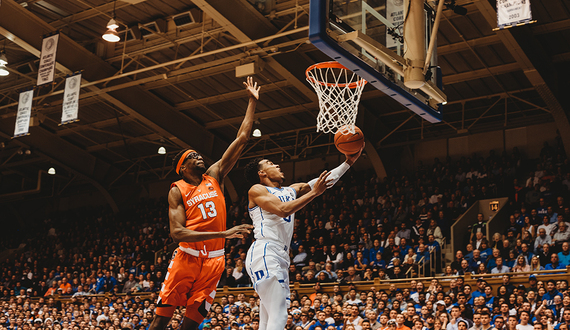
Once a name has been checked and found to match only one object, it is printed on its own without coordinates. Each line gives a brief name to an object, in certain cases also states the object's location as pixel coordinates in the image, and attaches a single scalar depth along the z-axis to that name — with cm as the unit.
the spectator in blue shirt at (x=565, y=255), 1235
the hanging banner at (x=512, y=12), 982
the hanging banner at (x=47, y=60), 1560
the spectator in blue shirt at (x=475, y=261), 1355
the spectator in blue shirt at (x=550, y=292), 1095
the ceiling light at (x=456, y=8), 787
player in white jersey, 516
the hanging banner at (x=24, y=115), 1755
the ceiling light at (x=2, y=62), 1695
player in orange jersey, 533
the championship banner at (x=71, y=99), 1631
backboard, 625
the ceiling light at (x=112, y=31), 1440
